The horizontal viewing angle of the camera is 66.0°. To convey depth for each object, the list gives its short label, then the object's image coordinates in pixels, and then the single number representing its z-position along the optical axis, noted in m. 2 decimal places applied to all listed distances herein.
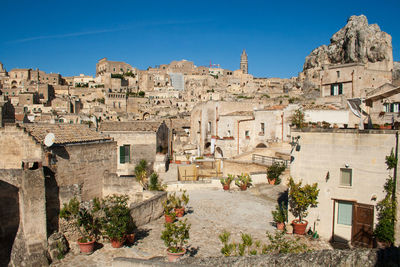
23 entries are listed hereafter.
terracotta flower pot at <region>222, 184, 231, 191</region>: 18.94
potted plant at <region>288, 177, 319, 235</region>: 11.32
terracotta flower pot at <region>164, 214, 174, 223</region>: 12.51
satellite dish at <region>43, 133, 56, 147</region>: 11.98
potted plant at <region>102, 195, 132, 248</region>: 10.44
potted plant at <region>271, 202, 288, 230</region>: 11.98
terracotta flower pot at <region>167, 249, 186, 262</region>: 9.08
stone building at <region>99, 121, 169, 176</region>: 22.39
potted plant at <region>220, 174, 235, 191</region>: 18.95
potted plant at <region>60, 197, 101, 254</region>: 10.95
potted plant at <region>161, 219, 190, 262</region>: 9.11
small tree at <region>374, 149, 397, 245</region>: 9.88
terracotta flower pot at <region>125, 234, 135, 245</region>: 10.92
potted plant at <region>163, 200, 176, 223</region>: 12.26
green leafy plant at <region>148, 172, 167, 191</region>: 15.90
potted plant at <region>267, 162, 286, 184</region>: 19.14
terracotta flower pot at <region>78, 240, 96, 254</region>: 10.30
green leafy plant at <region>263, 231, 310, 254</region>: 7.72
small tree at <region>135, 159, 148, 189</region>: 18.73
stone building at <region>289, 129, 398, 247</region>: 10.41
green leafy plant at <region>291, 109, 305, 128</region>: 22.48
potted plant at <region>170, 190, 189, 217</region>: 13.66
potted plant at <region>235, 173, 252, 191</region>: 18.84
